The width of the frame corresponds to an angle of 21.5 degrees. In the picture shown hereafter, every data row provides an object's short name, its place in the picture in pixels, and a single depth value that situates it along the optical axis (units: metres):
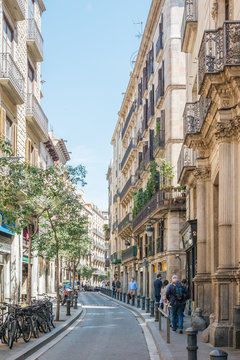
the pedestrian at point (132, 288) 38.62
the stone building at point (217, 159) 14.38
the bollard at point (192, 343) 7.88
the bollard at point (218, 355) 6.07
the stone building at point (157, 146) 35.25
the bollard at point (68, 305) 26.11
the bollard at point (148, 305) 28.14
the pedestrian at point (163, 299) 22.95
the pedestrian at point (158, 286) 26.64
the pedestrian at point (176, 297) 18.05
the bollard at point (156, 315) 22.20
